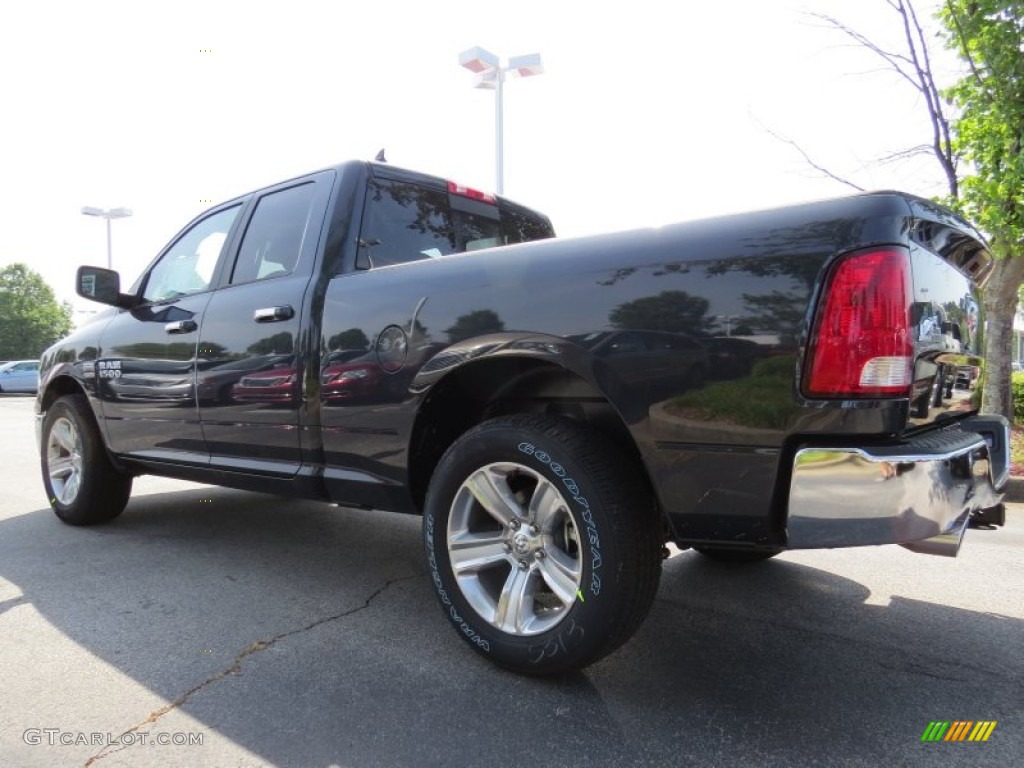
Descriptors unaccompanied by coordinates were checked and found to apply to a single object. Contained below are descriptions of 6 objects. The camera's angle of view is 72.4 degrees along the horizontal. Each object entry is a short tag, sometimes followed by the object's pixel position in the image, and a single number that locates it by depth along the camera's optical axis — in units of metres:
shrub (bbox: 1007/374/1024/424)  10.72
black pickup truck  1.82
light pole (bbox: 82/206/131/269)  26.03
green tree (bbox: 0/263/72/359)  59.69
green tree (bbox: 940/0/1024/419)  6.84
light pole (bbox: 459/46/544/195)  11.04
